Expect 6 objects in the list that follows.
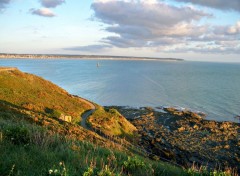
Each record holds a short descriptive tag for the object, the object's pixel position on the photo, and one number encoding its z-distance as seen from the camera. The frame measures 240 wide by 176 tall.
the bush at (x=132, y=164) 8.92
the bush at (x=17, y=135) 9.53
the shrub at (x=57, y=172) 6.38
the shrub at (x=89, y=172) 6.73
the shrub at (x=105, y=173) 6.82
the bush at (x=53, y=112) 36.88
